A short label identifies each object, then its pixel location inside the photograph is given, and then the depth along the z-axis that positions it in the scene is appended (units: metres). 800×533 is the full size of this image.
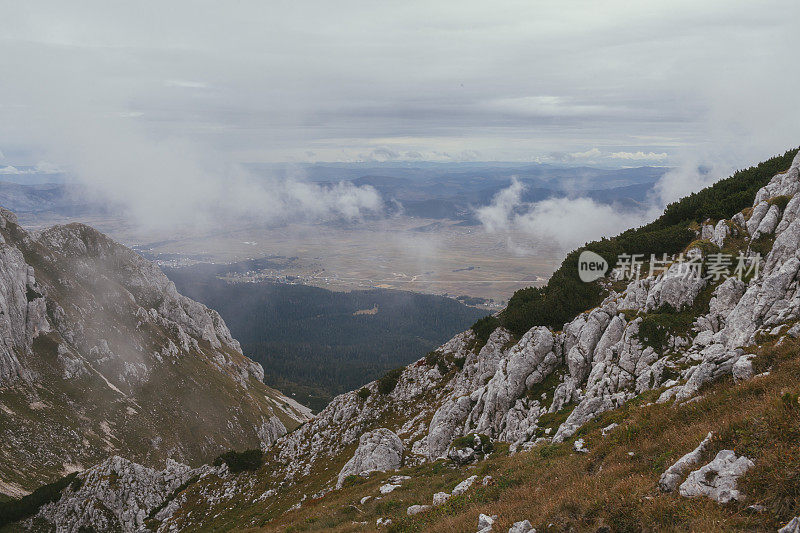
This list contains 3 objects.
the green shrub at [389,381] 59.97
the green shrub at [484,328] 55.98
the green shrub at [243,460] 58.50
